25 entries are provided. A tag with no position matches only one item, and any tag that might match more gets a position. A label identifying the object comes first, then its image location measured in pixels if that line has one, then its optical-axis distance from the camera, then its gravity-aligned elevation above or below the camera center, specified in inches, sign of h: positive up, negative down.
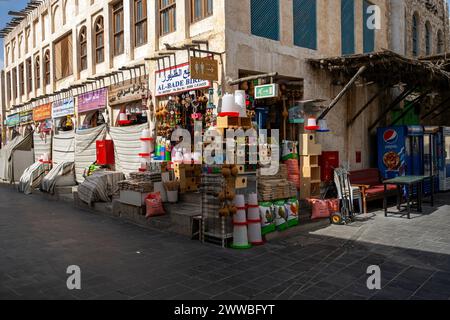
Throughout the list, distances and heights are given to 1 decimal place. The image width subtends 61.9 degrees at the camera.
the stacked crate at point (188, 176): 392.5 -20.5
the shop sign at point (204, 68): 336.8 +80.4
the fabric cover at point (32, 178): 649.0 -30.9
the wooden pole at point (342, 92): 396.5 +64.8
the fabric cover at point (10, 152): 781.9 +18.9
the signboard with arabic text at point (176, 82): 387.9 +83.4
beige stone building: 381.1 +152.5
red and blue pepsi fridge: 490.3 +0.1
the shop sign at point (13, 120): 944.3 +106.0
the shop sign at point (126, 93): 481.4 +88.5
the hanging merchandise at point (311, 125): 395.5 +29.8
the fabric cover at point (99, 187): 461.7 -35.8
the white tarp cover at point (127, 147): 485.1 +15.0
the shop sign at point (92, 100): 574.2 +93.9
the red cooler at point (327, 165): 439.5 -14.3
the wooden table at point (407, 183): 371.2 -31.5
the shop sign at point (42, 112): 759.7 +100.2
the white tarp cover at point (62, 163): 591.5 -6.2
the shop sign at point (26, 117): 860.6 +102.8
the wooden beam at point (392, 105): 523.6 +66.0
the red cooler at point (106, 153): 540.1 +7.8
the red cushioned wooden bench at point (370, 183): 423.8 -39.8
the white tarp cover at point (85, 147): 575.5 +18.6
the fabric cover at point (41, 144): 733.9 +31.1
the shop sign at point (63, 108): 673.0 +95.8
